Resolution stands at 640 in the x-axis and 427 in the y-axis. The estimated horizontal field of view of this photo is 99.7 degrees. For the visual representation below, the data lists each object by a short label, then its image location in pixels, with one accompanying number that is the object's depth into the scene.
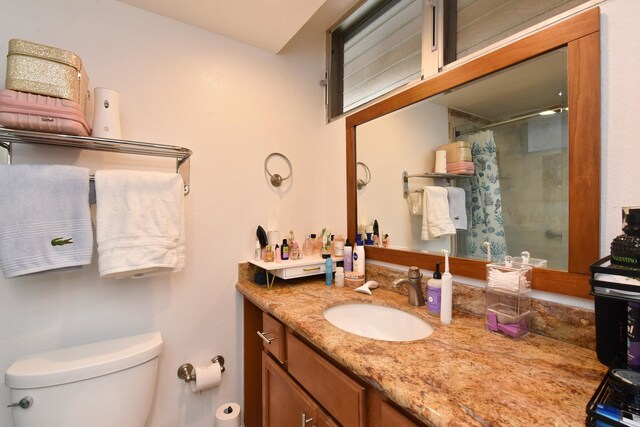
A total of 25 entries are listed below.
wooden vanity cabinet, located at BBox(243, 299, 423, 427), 0.68
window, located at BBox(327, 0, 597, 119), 0.92
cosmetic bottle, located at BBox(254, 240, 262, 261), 1.48
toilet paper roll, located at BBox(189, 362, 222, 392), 1.28
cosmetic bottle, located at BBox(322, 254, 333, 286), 1.39
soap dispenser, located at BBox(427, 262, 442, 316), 0.97
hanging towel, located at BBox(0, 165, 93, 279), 0.91
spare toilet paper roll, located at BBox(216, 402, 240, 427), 1.27
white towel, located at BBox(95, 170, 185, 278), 1.04
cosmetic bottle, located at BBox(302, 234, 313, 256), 1.63
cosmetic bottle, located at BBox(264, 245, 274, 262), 1.43
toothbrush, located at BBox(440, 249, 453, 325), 0.91
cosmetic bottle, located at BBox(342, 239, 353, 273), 1.41
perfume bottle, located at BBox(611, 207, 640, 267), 0.52
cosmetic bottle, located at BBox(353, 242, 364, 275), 1.36
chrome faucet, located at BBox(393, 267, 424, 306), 1.08
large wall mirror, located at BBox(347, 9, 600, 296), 0.73
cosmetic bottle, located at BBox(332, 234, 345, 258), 1.51
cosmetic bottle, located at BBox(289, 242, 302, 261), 1.51
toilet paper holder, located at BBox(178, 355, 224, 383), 1.30
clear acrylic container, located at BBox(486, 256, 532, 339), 0.80
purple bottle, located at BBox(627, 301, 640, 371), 0.53
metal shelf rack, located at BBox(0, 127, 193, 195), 0.94
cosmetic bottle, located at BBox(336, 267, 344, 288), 1.35
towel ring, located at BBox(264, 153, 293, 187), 1.55
